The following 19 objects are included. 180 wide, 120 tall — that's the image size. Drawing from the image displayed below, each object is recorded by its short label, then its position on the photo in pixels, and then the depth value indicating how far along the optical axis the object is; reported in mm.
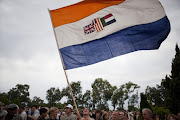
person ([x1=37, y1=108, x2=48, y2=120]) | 3846
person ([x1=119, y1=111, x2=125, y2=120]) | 4385
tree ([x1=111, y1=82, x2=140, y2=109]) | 63900
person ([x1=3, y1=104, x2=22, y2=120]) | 3598
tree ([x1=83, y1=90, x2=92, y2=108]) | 77688
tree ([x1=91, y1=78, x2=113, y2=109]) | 63594
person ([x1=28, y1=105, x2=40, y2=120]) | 6914
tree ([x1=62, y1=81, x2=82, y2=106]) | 73812
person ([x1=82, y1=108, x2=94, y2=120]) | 4593
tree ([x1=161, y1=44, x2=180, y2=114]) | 17328
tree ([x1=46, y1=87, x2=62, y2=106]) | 77062
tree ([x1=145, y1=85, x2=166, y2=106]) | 69006
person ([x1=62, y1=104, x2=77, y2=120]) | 4962
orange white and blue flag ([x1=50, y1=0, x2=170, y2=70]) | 4586
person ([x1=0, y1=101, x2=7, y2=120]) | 4118
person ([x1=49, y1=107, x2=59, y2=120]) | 4289
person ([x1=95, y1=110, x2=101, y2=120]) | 6967
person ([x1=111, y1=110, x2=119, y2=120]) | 4223
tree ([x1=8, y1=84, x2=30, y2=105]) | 83688
